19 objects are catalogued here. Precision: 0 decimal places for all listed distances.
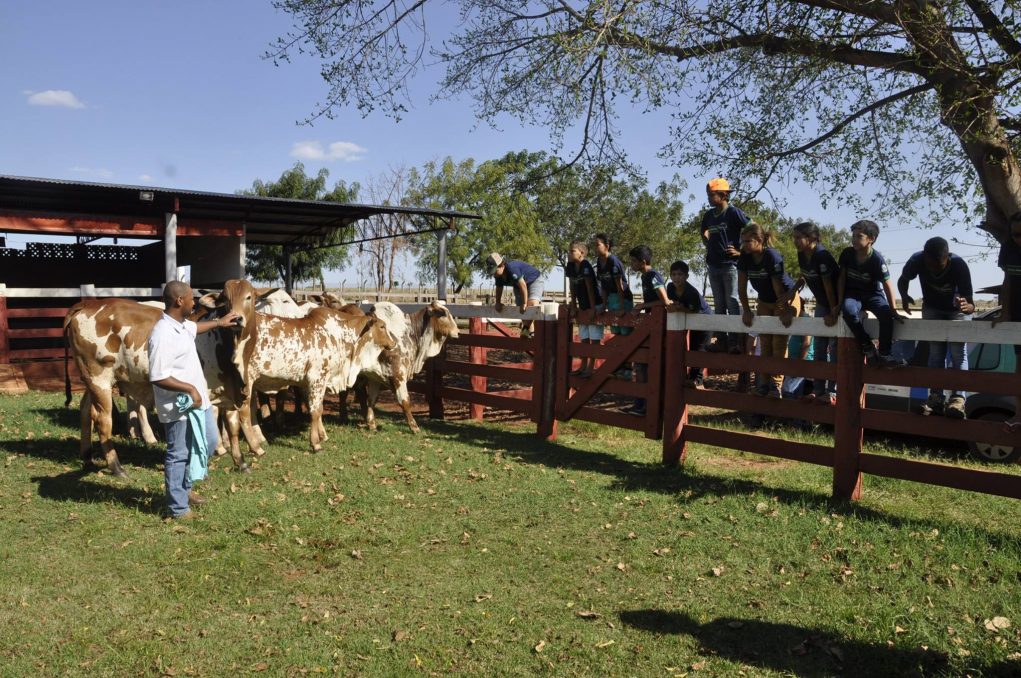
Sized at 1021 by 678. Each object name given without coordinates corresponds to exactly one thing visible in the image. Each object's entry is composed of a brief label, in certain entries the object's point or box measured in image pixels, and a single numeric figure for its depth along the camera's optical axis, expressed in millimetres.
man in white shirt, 6215
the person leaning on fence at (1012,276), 6488
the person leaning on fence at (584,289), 10070
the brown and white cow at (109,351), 7598
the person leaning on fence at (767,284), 7738
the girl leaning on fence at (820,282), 7023
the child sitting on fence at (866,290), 6535
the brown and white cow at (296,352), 8445
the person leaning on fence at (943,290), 7359
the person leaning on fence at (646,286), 9008
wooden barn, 13859
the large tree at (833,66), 9664
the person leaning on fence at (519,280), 10773
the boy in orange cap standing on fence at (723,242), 8922
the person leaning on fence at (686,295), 9000
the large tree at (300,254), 35500
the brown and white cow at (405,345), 10812
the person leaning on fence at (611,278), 9906
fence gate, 8344
